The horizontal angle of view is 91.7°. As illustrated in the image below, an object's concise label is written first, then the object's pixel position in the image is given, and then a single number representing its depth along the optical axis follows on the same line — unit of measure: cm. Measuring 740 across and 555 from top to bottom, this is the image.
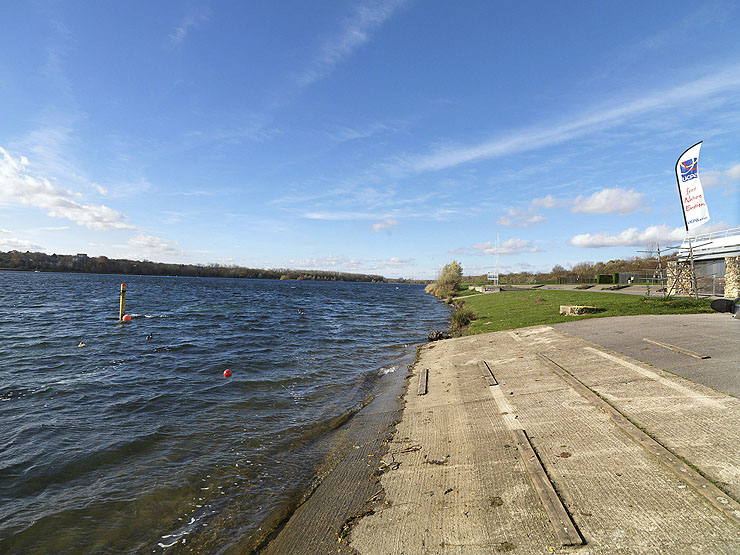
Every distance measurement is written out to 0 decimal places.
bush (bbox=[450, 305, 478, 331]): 2448
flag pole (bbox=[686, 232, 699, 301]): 1992
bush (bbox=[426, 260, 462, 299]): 6969
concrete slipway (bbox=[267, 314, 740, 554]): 379
